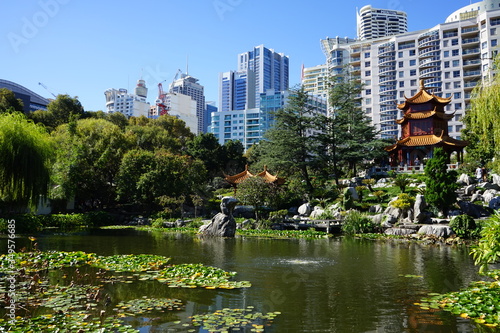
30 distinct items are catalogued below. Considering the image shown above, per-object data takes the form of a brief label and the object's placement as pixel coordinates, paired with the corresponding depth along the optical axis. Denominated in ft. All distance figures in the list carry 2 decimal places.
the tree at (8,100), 135.33
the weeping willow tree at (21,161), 53.62
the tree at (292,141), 106.06
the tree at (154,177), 94.53
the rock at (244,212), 88.84
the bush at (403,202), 69.00
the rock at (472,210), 68.18
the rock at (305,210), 84.74
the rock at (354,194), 84.19
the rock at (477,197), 76.75
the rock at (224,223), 61.52
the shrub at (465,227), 55.01
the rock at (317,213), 80.30
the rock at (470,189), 80.89
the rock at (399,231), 62.01
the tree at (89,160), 91.09
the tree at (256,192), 77.15
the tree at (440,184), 65.72
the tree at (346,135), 108.88
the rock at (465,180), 86.53
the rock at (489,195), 74.19
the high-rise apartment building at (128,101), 409.49
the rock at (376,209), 78.22
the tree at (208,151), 144.46
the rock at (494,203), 70.71
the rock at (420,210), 65.87
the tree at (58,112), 146.61
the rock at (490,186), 80.12
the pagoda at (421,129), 111.24
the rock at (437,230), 57.00
